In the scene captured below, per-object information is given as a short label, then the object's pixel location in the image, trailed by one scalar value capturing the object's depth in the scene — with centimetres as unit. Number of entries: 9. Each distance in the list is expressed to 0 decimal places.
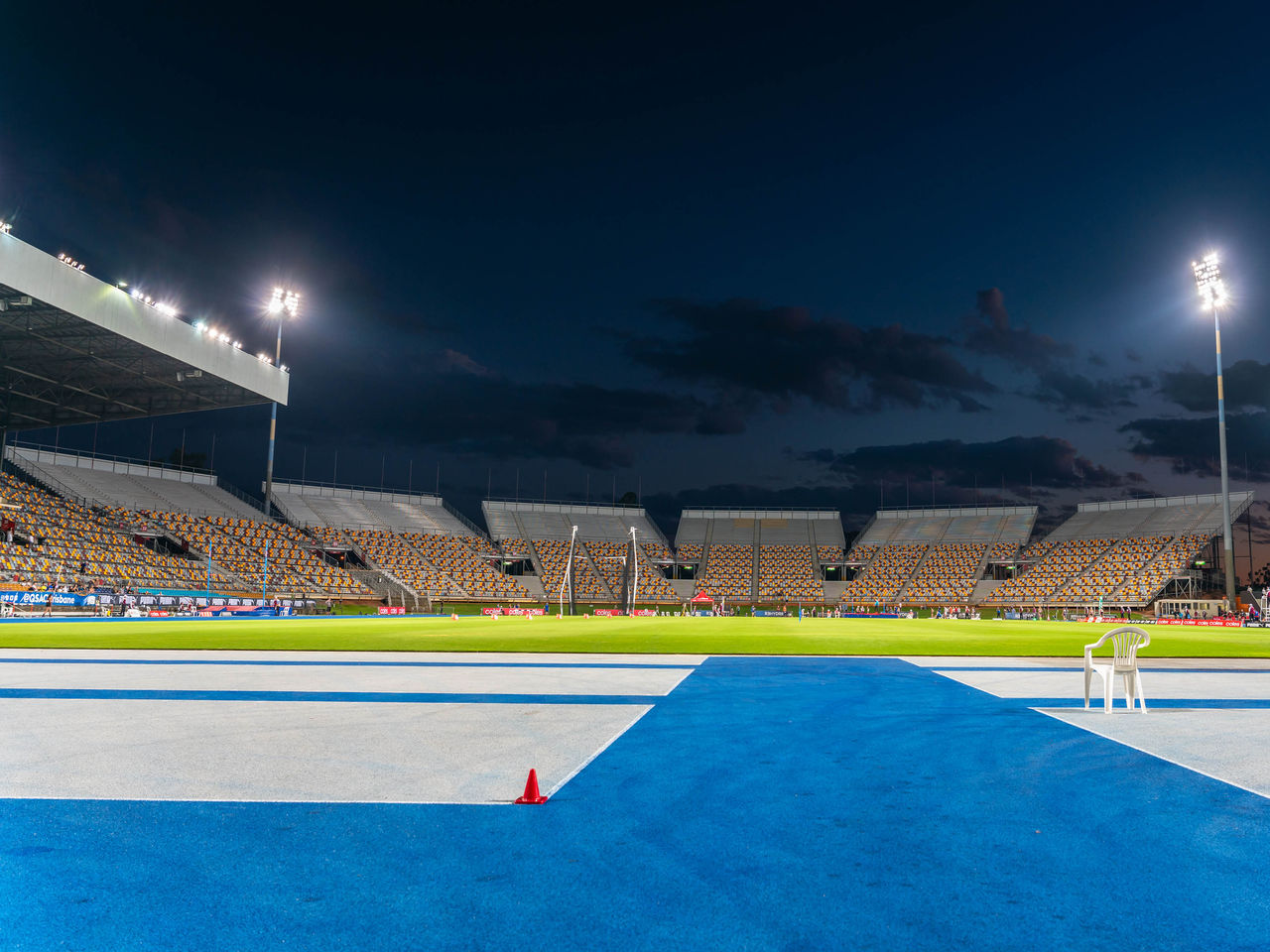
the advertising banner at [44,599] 4344
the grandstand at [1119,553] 7725
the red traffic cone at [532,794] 610
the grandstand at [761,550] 9769
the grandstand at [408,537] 8156
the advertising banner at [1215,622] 5716
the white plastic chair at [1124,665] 1094
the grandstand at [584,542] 9231
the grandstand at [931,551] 9138
